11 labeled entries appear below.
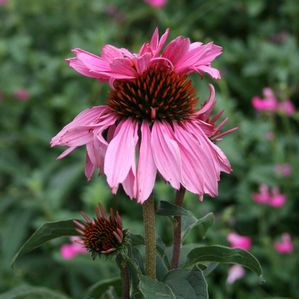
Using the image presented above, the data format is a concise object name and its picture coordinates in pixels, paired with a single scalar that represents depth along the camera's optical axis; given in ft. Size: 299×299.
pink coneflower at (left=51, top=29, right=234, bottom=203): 0.76
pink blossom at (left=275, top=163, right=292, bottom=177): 1.93
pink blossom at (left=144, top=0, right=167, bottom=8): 2.61
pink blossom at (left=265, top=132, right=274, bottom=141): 2.00
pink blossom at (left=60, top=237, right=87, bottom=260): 1.74
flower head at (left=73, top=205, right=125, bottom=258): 0.81
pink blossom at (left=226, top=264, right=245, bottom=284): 1.66
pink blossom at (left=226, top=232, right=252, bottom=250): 1.69
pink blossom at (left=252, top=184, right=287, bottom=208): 1.84
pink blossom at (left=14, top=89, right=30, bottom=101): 2.35
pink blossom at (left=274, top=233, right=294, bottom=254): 1.76
